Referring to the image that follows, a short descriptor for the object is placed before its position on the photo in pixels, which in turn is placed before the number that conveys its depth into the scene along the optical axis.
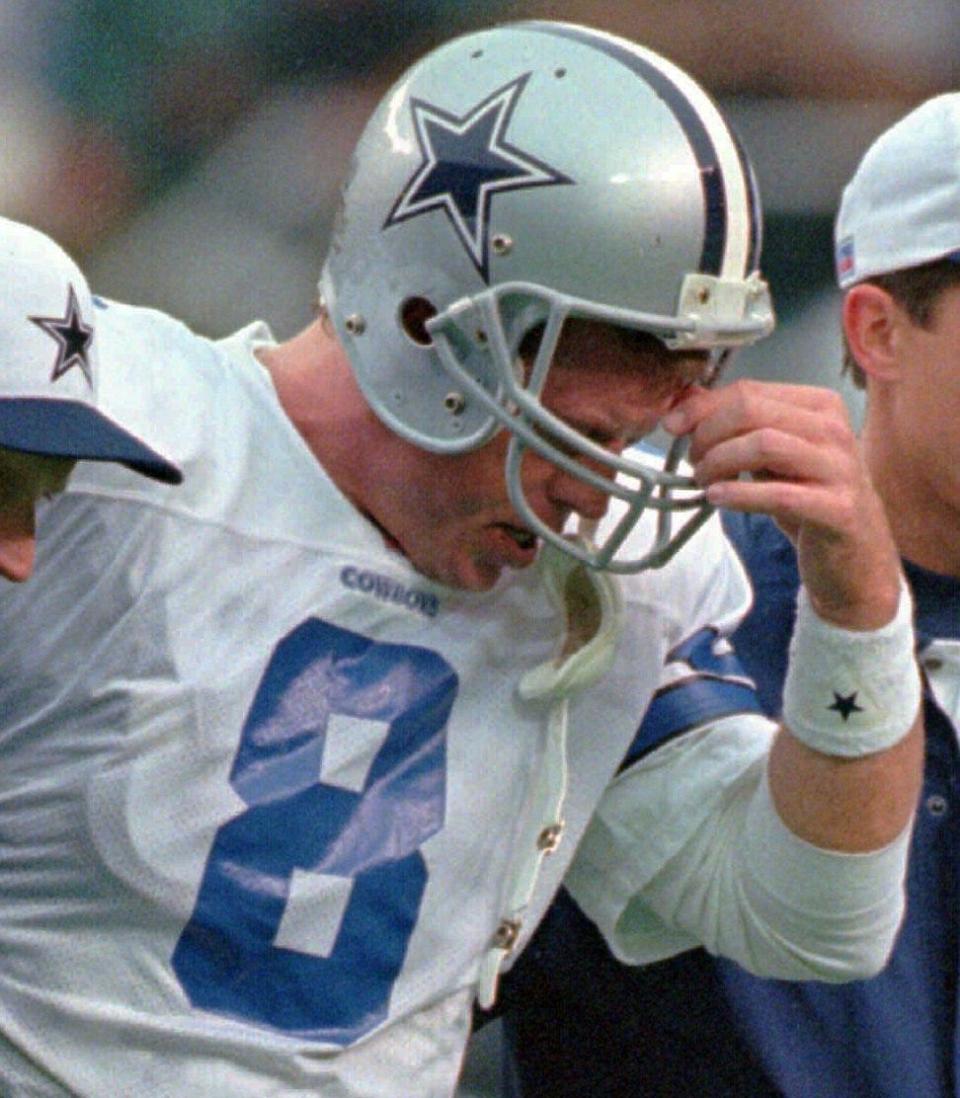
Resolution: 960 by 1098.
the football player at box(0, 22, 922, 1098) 11.51
